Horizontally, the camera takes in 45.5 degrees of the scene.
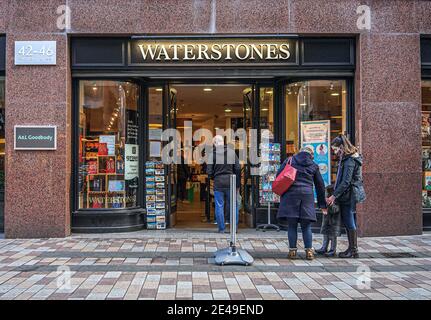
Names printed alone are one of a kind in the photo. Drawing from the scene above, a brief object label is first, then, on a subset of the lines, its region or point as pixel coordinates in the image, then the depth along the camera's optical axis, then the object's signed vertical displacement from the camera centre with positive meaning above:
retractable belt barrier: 7.46 -1.32
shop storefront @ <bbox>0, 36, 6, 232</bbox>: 10.59 +0.43
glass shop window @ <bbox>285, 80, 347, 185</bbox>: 10.53 +1.00
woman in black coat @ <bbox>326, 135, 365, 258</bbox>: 7.84 -0.29
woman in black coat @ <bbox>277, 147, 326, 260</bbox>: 7.73 -0.51
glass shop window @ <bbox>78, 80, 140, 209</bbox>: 10.47 +0.45
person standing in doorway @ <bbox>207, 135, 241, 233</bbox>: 10.31 -0.14
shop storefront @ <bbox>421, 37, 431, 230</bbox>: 10.45 +0.77
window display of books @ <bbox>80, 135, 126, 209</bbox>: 10.47 -0.15
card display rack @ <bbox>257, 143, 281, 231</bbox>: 10.77 -0.13
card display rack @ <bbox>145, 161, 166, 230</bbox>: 10.79 -0.62
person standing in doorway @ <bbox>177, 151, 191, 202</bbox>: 14.29 -0.39
